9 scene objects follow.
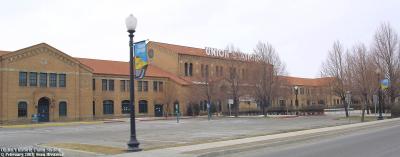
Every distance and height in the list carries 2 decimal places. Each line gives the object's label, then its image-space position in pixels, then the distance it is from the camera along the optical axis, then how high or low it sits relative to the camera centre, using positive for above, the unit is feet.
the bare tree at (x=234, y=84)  225.70 +10.52
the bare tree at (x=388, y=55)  202.14 +20.92
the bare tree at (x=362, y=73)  178.50 +11.91
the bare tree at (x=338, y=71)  183.83 +13.16
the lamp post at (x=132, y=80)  55.77 +3.34
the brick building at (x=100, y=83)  177.68 +11.23
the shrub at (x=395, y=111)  166.75 -3.39
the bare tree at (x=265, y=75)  220.02 +14.15
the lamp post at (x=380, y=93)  145.12 +3.23
